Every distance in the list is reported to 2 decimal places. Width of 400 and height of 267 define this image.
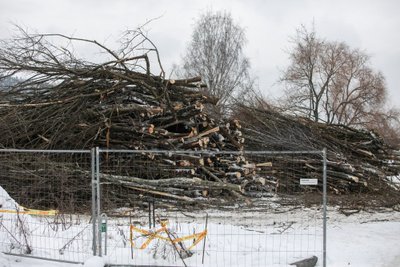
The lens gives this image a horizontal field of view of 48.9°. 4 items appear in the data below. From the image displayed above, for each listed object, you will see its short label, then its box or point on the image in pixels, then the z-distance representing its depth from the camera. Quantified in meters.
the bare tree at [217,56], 33.78
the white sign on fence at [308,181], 5.38
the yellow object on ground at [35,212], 5.72
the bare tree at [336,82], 33.62
